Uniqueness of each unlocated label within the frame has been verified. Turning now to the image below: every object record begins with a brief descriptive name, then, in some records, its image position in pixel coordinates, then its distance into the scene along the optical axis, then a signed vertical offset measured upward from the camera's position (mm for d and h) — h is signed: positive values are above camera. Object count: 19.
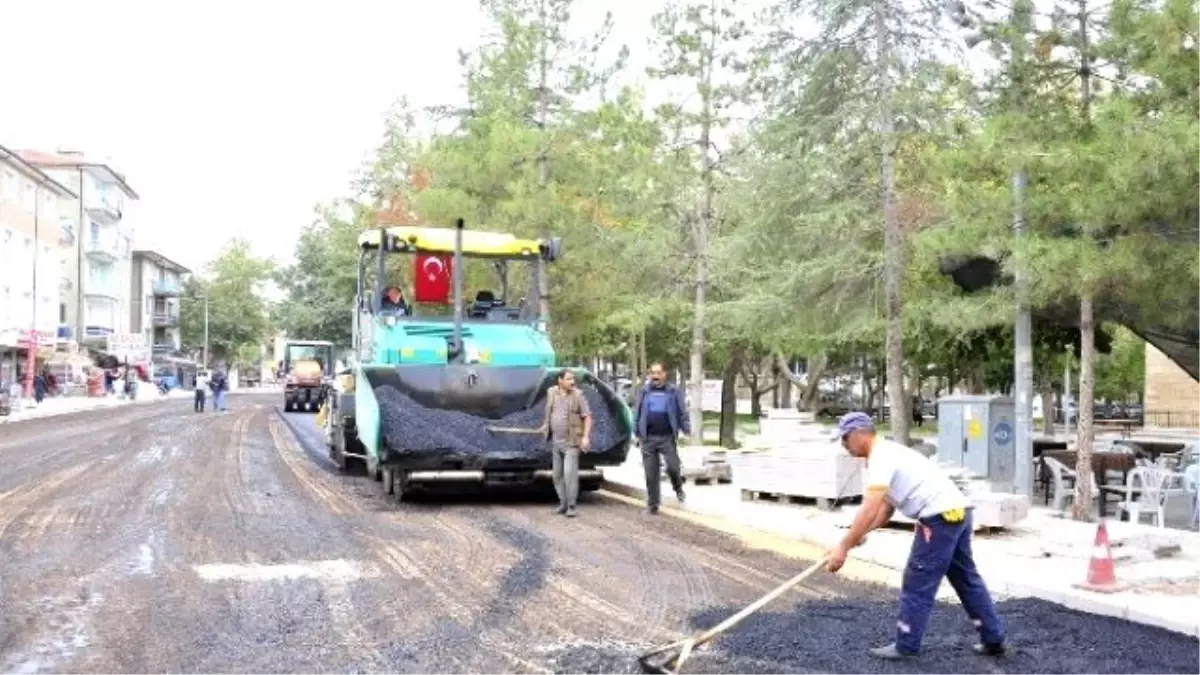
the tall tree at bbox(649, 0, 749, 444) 19266 +4281
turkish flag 15461 +1141
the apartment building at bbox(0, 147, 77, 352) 51875 +5173
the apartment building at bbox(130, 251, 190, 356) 92000 +5100
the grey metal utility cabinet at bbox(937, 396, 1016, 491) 13531 -789
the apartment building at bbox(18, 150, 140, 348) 72438 +7146
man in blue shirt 12688 -656
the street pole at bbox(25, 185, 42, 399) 46656 +181
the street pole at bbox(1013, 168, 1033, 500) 12266 -311
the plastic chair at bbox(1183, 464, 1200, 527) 12000 -1168
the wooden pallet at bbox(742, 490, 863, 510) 12648 -1474
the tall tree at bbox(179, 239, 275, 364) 98875 +4834
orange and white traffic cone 8055 -1370
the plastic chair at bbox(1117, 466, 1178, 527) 11625 -1245
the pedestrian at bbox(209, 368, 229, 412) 44062 -967
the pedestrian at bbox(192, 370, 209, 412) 43031 -1092
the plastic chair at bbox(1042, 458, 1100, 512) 12758 -1252
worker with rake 6133 -786
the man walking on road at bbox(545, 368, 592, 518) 12539 -720
